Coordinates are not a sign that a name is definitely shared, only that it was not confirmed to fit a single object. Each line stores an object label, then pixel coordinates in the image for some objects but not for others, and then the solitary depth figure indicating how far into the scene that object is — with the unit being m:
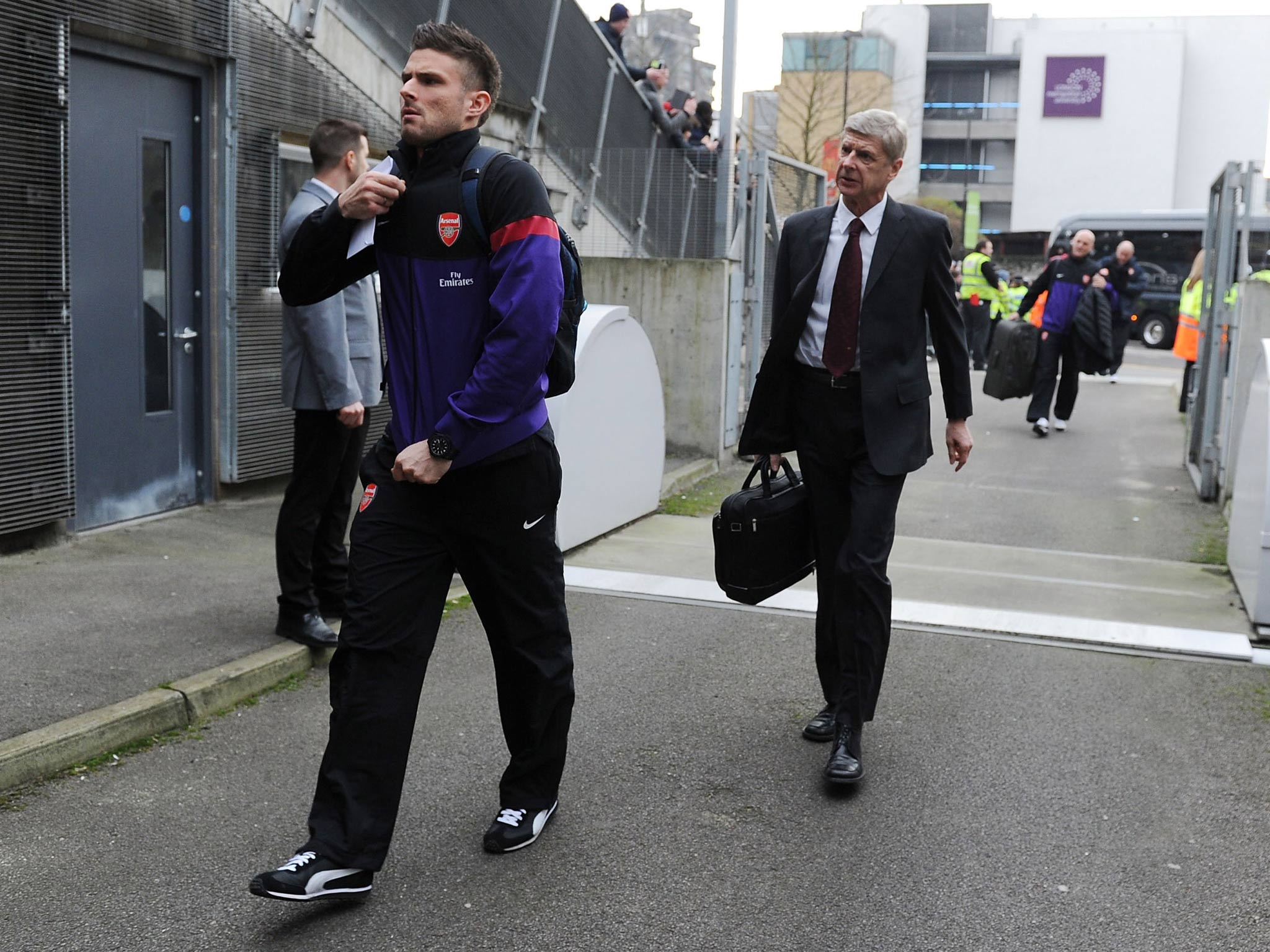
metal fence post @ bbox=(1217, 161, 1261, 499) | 9.77
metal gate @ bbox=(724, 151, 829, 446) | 11.46
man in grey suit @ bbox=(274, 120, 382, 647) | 5.31
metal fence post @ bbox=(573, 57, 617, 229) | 12.09
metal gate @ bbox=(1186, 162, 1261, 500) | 10.09
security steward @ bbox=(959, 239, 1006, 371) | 21.91
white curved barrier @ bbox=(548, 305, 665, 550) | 7.51
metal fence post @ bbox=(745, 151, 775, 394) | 11.64
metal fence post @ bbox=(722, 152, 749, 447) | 11.36
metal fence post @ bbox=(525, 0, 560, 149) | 11.79
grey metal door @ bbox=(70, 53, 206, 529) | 7.24
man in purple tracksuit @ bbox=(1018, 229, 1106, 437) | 13.37
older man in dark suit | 4.50
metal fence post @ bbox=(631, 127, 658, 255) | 11.74
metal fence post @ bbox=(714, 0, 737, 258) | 11.32
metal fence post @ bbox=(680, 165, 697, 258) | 11.45
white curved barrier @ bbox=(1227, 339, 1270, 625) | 6.27
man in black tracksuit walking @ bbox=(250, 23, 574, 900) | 3.42
